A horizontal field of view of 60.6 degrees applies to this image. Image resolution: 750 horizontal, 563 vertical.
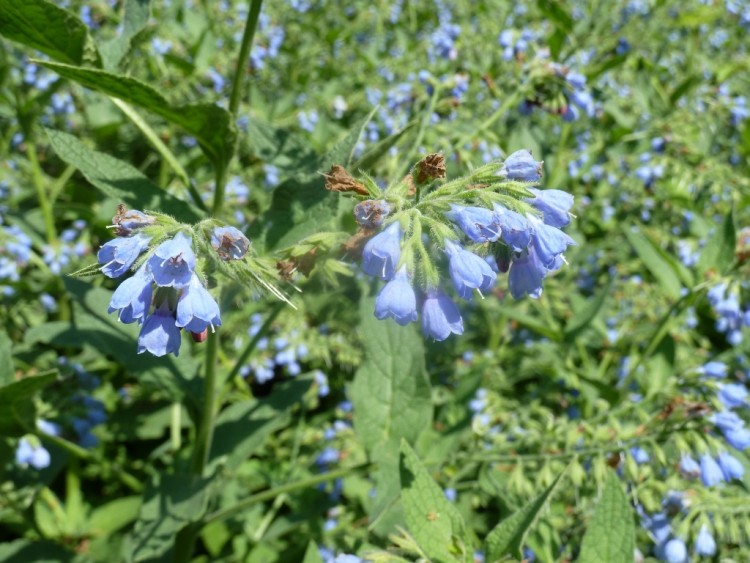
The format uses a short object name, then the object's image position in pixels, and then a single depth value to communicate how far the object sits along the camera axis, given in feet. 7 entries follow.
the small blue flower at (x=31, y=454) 0.98
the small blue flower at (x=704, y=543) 0.90
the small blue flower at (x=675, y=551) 0.92
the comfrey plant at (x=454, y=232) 0.57
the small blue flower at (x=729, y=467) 0.88
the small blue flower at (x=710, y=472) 0.87
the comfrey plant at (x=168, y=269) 0.53
